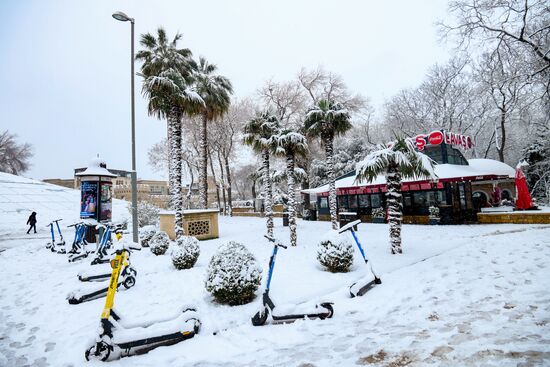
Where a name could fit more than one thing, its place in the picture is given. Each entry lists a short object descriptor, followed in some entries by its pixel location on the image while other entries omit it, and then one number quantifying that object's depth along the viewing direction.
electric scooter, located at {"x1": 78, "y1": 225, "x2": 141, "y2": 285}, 7.05
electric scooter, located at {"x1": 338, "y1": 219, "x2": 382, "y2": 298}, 5.60
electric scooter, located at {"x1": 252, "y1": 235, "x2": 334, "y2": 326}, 4.54
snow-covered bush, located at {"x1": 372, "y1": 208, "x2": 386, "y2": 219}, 20.17
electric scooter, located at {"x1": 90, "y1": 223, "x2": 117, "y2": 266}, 9.76
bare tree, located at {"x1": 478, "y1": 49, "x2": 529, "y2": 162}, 10.98
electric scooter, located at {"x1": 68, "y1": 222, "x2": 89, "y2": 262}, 11.29
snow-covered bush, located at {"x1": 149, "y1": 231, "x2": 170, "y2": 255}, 11.18
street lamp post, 10.64
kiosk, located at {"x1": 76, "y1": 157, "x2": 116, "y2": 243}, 14.63
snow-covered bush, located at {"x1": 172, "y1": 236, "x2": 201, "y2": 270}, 8.46
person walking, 20.33
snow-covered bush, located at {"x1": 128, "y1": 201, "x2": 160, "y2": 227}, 19.92
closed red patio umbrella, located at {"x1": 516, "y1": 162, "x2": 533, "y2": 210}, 15.86
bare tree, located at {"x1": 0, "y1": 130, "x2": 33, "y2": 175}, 46.53
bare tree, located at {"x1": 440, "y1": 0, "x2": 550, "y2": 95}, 9.81
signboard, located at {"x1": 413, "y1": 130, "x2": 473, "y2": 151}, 17.88
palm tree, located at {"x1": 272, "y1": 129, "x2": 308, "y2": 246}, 12.28
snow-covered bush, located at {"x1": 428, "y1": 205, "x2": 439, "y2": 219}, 16.95
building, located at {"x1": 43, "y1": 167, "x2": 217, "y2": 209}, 38.12
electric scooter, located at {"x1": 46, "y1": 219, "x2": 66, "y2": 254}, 12.58
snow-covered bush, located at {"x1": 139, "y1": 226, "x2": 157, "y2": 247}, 13.76
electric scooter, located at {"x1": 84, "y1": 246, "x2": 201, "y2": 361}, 3.64
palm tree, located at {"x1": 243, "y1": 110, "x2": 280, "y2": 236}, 13.22
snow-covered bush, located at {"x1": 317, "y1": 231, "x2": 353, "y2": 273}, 7.35
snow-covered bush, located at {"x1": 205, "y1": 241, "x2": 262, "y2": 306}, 5.39
